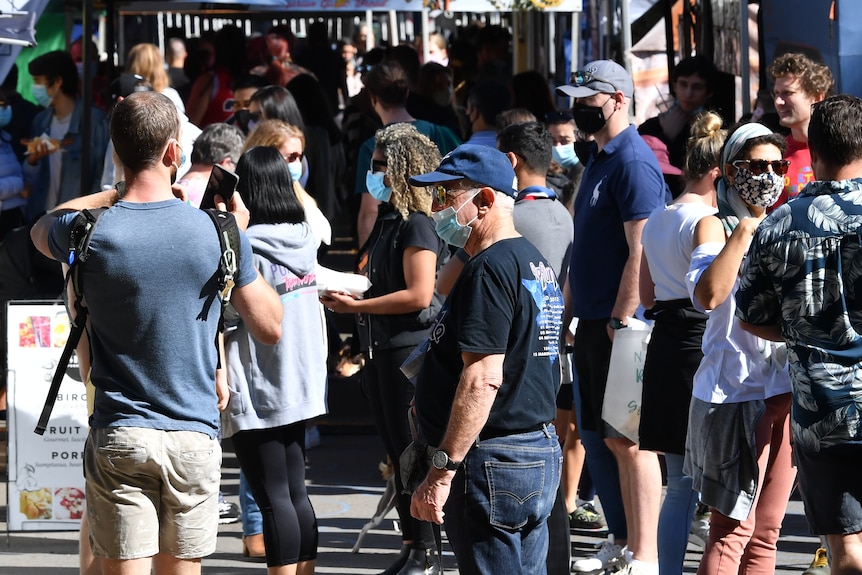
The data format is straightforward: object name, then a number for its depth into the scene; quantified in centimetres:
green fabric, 2720
